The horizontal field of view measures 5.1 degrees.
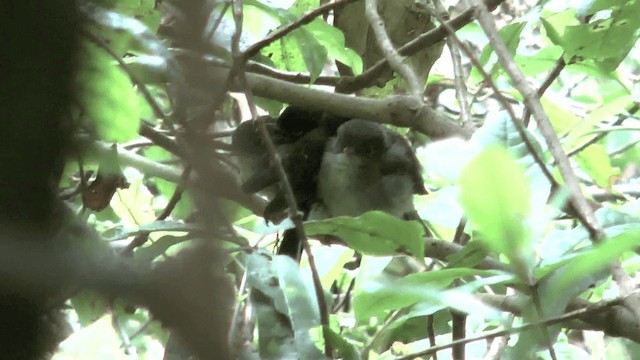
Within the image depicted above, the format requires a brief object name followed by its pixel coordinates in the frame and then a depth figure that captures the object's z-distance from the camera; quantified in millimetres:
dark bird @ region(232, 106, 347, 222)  5244
